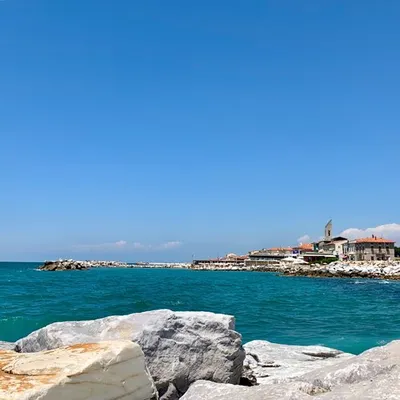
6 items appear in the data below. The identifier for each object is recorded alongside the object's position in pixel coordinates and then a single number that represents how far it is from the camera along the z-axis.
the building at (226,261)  173.62
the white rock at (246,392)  4.70
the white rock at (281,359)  9.48
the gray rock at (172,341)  7.69
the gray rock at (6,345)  9.66
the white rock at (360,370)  5.38
